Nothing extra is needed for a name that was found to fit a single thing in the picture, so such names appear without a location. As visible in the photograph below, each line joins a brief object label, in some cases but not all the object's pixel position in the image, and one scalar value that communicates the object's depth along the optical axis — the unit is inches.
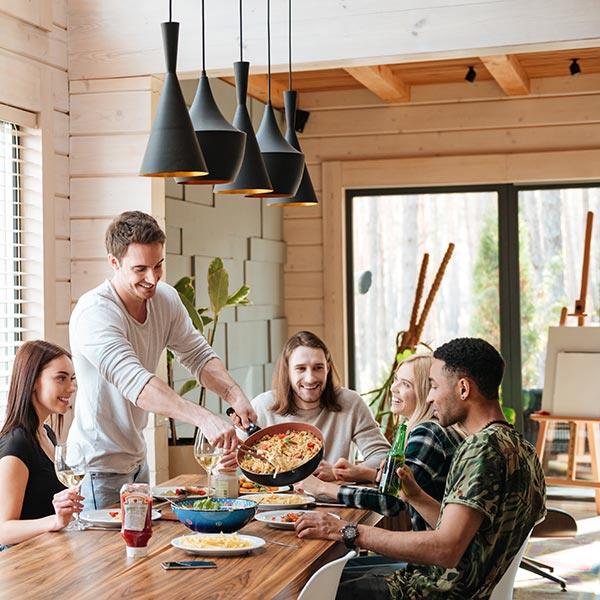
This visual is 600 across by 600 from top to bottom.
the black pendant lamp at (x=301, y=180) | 131.8
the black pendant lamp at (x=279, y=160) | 129.3
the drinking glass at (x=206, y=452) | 112.0
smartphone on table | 91.4
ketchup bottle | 94.2
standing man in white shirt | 118.6
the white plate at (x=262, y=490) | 130.6
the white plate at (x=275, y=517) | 109.7
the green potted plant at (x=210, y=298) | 198.1
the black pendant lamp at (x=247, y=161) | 120.3
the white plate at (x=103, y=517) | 107.8
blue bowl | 101.7
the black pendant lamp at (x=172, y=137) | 101.9
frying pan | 116.8
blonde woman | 113.9
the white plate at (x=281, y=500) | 118.9
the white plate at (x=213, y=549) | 96.0
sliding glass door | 284.7
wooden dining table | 83.1
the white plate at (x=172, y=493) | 122.2
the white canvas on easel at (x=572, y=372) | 245.9
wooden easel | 242.7
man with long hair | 150.2
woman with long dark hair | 105.1
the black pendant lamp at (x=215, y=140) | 110.9
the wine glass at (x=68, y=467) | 100.0
